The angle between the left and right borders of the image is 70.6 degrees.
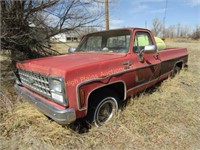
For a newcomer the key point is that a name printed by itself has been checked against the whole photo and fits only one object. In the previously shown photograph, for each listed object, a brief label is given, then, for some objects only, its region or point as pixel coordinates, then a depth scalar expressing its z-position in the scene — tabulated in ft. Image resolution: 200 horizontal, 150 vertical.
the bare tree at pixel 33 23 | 12.08
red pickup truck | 6.77
